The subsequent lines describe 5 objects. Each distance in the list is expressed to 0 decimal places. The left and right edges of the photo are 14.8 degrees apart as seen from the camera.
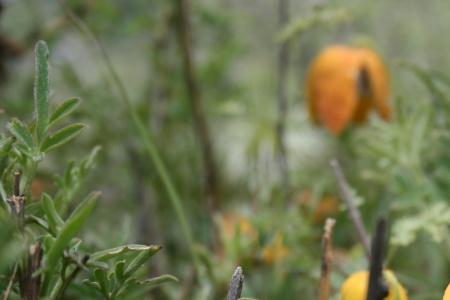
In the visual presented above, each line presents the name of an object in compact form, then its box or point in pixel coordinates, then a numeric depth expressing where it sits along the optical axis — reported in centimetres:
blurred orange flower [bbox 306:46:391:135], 77
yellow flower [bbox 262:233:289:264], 59
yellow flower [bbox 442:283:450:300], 42
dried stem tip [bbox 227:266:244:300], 41
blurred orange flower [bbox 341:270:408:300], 44
